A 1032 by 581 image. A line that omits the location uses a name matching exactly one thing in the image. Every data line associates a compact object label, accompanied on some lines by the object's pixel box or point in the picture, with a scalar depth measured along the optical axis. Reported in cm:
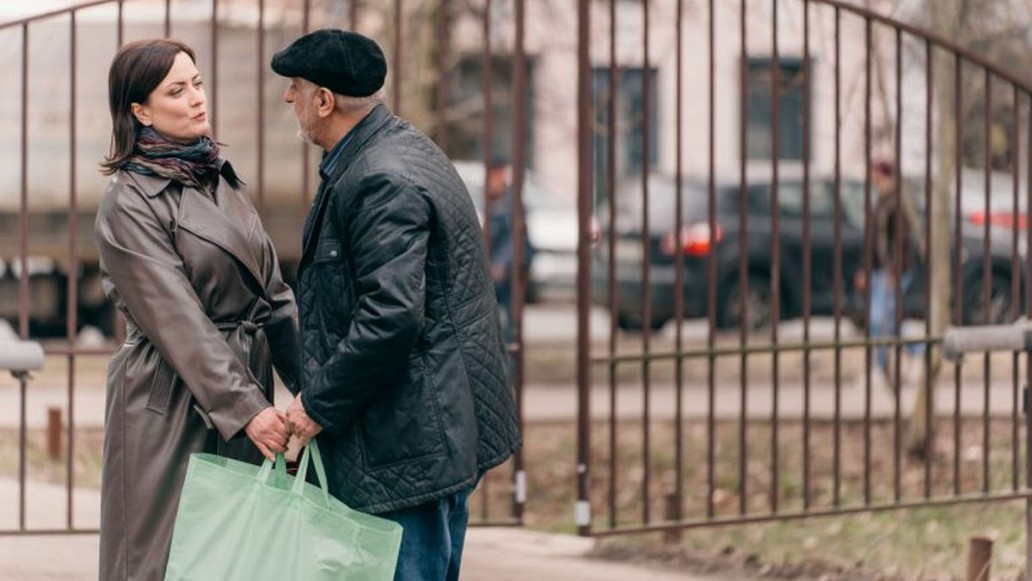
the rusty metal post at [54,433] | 1663
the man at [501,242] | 1872
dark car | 2858
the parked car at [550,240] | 3390
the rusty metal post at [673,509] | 1197
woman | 778
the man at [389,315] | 732
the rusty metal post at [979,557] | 1110
